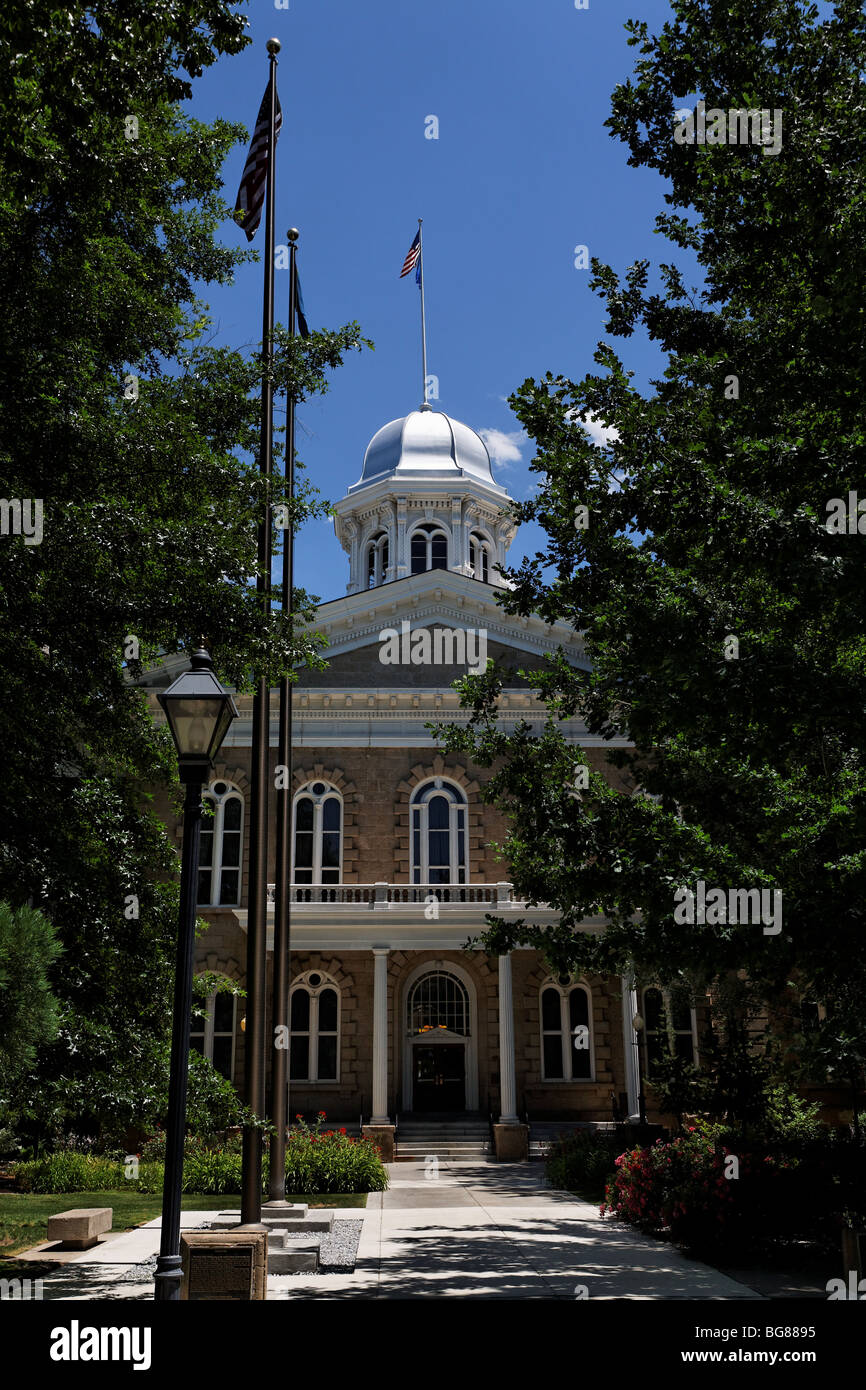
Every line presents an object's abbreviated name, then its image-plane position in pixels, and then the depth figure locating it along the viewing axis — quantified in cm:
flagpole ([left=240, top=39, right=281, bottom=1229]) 1151
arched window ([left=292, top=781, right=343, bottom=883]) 2948
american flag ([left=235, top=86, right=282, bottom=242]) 1543
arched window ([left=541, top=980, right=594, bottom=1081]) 2792
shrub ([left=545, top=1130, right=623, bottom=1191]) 2044
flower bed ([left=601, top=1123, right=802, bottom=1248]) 1343
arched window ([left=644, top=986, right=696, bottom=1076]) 2730
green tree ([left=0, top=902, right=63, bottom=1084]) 845
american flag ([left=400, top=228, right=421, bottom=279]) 3784
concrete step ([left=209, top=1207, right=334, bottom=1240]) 1404
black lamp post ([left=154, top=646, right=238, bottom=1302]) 761
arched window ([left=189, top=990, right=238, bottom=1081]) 2788
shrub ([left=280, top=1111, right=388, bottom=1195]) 1973
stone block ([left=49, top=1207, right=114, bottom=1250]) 1392
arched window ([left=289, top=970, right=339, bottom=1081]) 2777
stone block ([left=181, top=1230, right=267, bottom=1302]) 936
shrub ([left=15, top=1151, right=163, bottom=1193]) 2019
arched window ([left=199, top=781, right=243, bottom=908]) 2889
